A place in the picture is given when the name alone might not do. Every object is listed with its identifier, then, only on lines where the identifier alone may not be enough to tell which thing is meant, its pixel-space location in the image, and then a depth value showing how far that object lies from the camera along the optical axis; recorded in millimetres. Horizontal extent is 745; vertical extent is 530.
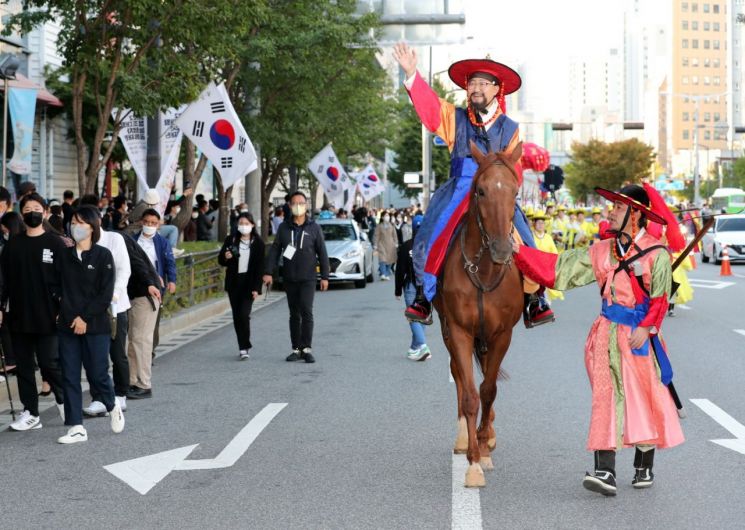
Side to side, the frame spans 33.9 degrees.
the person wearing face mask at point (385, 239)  30219
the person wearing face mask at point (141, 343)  11312
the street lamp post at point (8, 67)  16781
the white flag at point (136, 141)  19594
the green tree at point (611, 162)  110625
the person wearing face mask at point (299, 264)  14250
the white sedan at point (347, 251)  27625
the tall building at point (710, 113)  196125
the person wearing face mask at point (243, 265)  14719
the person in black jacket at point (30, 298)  9406
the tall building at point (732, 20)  193875
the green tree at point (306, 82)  27562
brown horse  7070
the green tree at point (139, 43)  17469
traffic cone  31517
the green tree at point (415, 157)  81500
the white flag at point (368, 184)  47750
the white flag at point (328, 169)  35031
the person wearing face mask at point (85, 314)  9070
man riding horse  7914
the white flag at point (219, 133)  19859
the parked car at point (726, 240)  38750
